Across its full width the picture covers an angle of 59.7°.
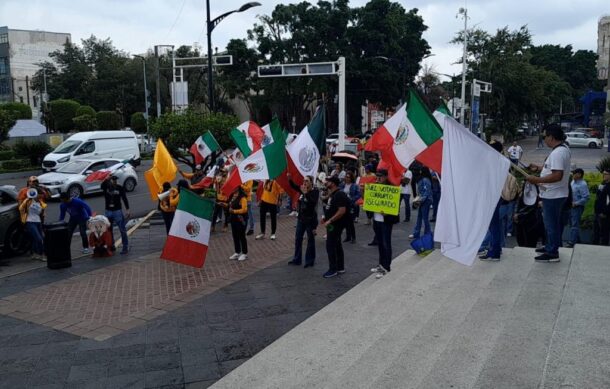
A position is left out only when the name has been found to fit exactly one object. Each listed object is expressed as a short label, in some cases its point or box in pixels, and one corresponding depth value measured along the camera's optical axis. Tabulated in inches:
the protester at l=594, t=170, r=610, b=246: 373.1
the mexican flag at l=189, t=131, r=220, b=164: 587.8
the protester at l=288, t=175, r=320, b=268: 374.6
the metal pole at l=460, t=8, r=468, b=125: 1332.4
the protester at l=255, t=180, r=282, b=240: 469.4
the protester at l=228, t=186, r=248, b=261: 397.4
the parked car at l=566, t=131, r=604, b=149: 1851.6
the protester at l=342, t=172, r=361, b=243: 490.6
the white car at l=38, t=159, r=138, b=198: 754.2
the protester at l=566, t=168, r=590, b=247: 387.9
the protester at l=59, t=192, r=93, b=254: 435.8
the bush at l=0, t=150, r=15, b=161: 1285.7
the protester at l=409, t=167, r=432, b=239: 444.5
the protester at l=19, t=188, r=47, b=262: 418.9
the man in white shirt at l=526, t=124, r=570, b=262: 239.0
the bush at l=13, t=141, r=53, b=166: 1180.5
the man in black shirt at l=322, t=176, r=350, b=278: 342.3
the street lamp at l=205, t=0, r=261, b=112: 714.2
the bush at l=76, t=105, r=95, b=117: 1678.2
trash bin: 392.8
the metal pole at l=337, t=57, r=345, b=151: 743.1
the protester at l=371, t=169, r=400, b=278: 323.6
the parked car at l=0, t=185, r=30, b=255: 434.6
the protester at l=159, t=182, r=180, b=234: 450.0
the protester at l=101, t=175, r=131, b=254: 439.5
